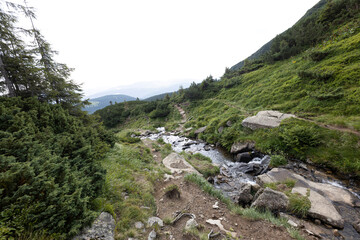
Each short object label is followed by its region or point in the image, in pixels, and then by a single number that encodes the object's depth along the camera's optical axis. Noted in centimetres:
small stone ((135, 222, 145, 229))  481
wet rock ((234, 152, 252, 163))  1330
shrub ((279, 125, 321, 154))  1099
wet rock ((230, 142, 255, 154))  1458
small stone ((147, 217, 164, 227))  516
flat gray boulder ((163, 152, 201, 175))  1079
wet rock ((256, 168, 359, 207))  696
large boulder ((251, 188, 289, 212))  655
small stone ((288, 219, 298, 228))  553
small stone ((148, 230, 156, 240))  451
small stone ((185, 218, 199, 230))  507
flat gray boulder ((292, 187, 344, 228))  574
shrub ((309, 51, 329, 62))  1991
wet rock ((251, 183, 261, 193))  838
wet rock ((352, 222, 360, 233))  557
